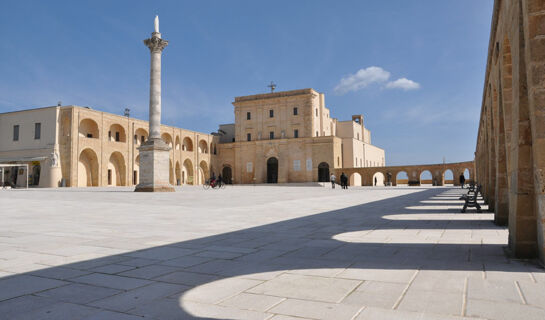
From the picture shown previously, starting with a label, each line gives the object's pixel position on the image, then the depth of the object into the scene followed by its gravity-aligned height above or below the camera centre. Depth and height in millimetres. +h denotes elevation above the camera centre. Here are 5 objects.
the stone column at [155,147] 24297 +2086
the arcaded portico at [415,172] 43312 +703
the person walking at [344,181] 34500 -220
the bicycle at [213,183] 33491 -299
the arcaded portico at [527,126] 4082 +573
